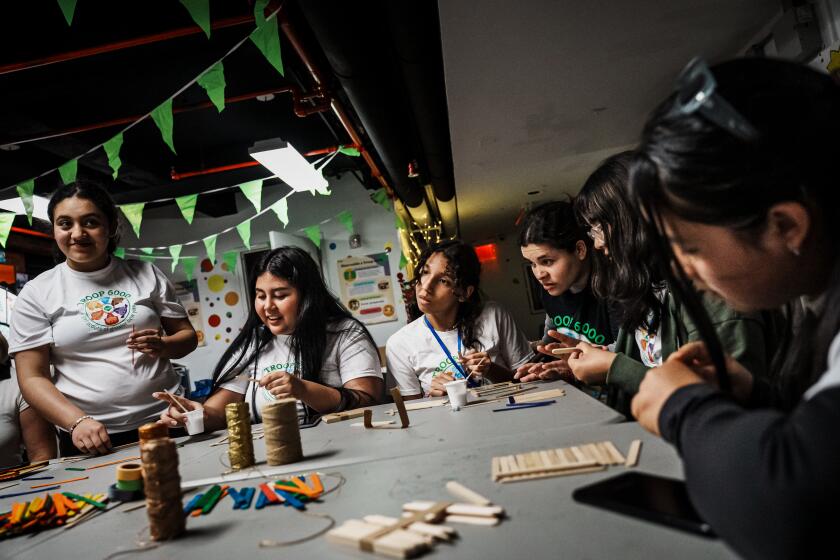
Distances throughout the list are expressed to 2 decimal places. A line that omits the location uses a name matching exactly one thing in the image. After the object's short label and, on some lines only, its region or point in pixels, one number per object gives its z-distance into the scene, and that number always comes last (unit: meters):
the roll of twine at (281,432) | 1.31
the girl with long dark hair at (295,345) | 2.28
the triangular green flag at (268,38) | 2.39
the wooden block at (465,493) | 0.80
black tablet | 0.64
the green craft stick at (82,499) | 1.12
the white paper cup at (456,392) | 1.76
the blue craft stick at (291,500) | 0.92
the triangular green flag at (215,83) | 2.56
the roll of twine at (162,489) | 0.88
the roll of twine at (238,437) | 1.34
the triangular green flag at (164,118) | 2.73
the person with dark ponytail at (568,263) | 2.40
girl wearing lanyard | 2.62
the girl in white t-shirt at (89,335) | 2.12
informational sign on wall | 6.93
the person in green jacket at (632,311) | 1.37
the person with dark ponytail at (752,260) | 0.52
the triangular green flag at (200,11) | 1.95
